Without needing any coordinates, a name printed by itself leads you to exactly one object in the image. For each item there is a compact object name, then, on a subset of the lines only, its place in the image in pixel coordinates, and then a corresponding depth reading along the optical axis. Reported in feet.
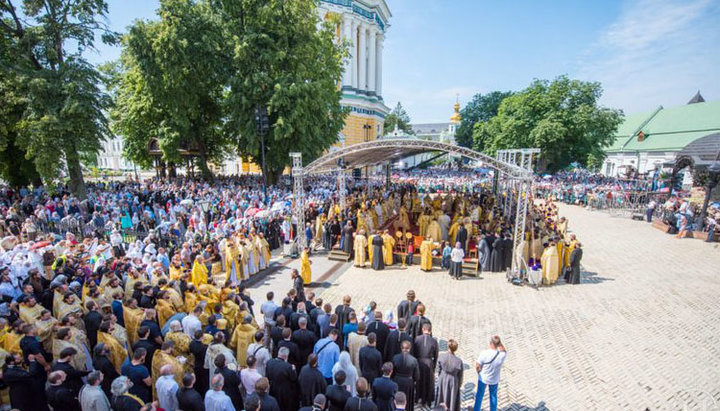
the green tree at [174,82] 71.56
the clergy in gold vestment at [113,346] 17.47
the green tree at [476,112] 223.73
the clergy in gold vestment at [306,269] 35.17
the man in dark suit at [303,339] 18.76
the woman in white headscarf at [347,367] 16.85
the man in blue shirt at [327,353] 17.83
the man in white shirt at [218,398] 13.77
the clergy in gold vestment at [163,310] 21.59
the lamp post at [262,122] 67.72
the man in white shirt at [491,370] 17.03
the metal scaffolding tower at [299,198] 45.65
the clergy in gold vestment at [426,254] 40.34
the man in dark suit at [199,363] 17.58
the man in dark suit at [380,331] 19.51
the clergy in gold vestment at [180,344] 17.69
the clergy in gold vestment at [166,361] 15.93
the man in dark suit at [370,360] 16.92
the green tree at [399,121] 274.77
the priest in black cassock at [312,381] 15.85
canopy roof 37.37
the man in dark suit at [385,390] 14.99
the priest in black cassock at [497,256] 40.32
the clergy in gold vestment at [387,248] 42.70
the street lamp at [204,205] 44.55
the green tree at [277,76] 72.64
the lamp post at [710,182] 54.75
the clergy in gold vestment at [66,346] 16.15
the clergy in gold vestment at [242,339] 19.06
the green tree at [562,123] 118.73
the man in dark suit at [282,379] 16.20
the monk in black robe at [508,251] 40.34
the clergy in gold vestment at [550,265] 36.00
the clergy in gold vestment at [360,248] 42.29
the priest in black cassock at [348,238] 44.91
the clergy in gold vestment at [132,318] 20.30
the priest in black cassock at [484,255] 40.55
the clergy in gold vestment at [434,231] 47.26
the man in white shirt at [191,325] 19.34
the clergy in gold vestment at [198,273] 31.40
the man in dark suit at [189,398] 13.75
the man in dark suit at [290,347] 17.43
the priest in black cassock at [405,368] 16.75
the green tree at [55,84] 57.72
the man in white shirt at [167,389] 14.64
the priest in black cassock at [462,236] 43.37
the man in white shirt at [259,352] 17.34
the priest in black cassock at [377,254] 41.27
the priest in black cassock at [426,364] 18.60
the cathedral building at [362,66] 142.51
